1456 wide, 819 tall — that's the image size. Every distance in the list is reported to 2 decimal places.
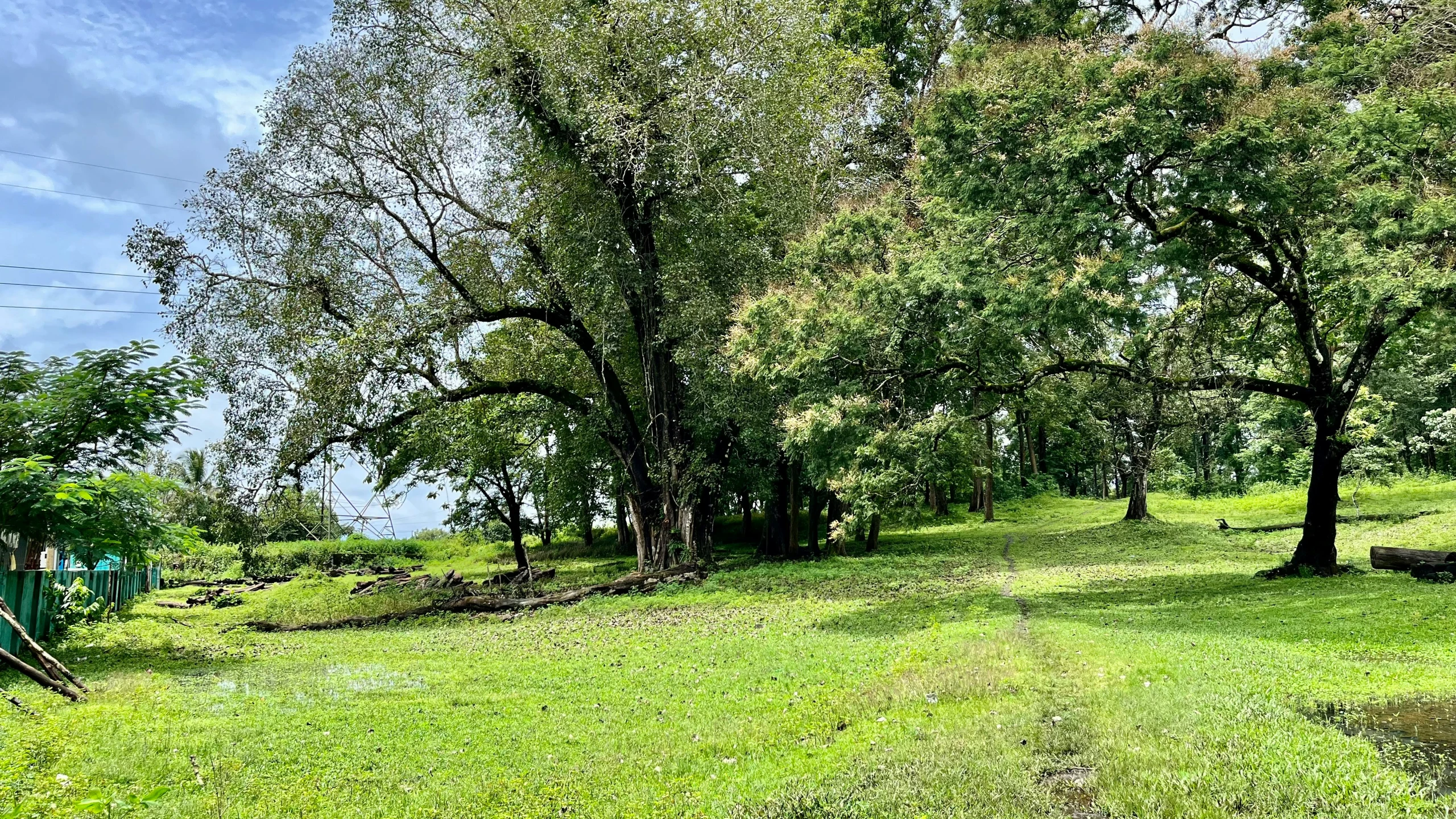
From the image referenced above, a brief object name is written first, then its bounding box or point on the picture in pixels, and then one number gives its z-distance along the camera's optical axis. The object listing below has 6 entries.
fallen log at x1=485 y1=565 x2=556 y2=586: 28.47
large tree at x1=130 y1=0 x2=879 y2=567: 23.53
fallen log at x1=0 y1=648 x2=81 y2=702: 9.51
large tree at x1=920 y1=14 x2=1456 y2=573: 15.66
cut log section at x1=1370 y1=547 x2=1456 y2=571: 19.11
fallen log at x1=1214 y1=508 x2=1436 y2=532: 32.50
